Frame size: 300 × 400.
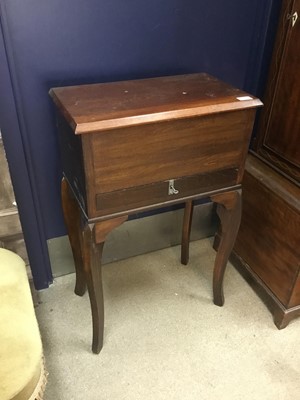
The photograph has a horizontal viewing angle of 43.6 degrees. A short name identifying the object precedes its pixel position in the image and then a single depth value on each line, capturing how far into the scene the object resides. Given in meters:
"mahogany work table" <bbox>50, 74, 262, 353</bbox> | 0.90
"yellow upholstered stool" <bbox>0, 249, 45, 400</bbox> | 0.75
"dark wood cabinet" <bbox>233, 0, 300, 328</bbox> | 1.23
